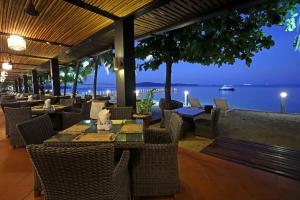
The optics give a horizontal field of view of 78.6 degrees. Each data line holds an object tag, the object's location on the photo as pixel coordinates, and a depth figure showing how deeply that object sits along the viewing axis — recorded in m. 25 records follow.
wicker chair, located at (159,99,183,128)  6.27
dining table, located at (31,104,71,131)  4.44
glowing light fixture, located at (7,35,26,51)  4.28
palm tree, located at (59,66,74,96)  17.91
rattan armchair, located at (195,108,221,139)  4.26
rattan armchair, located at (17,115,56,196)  1.92
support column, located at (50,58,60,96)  9.59
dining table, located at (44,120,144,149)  1.82
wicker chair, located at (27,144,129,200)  1.18
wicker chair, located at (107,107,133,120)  3.42
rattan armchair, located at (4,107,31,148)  3.86
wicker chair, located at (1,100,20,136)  5.52
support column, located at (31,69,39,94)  13.81
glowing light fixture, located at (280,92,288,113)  7.31
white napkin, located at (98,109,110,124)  2.32
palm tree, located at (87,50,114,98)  10.87
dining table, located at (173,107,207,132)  4.54
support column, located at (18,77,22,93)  25.41
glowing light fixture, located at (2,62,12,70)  8.20
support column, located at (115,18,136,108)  4.37
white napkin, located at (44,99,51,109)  4.62
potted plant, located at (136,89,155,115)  4.93
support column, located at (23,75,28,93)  18.48
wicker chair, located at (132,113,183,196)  2.00
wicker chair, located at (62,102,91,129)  4.54
